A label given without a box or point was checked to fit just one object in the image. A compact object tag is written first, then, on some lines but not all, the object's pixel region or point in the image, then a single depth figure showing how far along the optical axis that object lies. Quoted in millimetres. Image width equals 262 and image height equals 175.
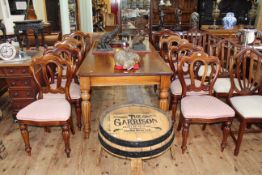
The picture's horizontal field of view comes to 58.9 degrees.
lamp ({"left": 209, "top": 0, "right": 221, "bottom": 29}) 4963
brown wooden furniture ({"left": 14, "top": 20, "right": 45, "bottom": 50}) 3037
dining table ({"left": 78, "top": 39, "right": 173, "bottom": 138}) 2115
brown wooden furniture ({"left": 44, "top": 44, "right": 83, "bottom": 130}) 2395
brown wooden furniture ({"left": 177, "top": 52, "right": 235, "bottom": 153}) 2014
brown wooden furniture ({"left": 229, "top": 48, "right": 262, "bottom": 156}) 1997
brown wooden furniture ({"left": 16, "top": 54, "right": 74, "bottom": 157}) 1947
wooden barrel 1389
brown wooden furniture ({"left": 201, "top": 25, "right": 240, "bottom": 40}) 4288
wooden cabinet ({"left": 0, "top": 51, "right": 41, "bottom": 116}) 2476
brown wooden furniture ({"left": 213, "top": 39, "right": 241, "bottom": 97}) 2541
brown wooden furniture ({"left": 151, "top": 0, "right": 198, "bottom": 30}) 6363
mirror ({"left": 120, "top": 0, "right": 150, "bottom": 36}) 4617
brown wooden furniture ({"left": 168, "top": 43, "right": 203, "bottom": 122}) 2502
